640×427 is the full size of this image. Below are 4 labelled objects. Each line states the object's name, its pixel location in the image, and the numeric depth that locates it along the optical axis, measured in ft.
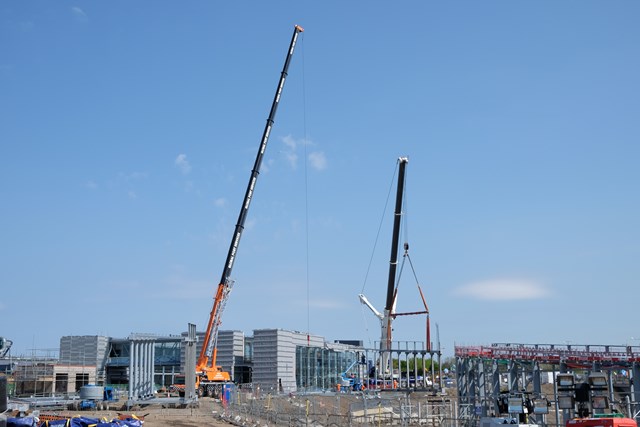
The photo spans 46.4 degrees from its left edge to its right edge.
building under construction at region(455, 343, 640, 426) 106.63
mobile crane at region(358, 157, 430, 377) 242.58
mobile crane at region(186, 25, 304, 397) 207.10
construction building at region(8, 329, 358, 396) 270.67
